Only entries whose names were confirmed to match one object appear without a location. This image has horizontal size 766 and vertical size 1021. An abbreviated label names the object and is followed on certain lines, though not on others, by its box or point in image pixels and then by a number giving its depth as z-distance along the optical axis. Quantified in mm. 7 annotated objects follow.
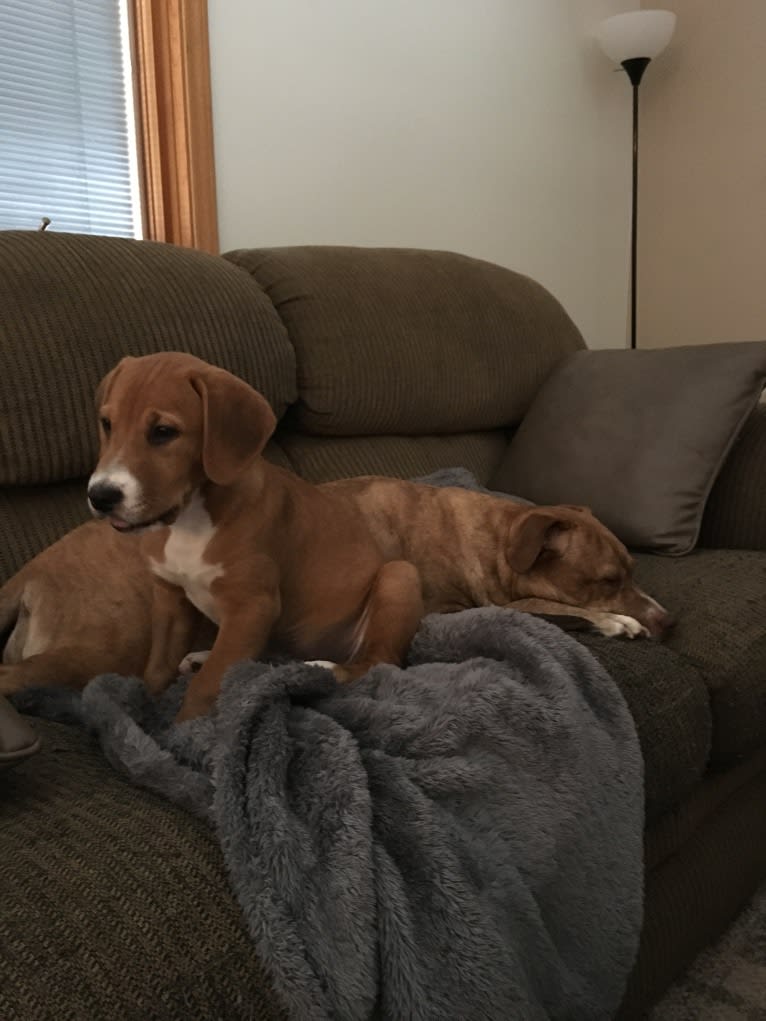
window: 2525
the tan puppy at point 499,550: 1876
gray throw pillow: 2275
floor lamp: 3748
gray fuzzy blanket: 940
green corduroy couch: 867
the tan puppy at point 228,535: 1372
